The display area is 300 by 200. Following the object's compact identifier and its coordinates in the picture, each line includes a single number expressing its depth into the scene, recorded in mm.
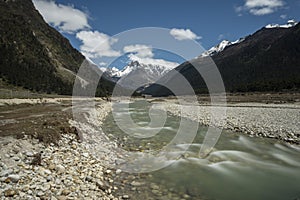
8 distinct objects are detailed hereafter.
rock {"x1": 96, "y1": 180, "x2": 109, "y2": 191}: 8086
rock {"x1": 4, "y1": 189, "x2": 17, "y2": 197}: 6064
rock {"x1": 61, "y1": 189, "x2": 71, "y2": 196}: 6999
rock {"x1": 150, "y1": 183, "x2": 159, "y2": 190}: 8797
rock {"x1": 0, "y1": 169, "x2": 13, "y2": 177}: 6860
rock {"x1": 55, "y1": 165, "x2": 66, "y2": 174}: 8443
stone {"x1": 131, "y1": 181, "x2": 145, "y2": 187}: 8960
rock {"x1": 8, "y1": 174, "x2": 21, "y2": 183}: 6758
